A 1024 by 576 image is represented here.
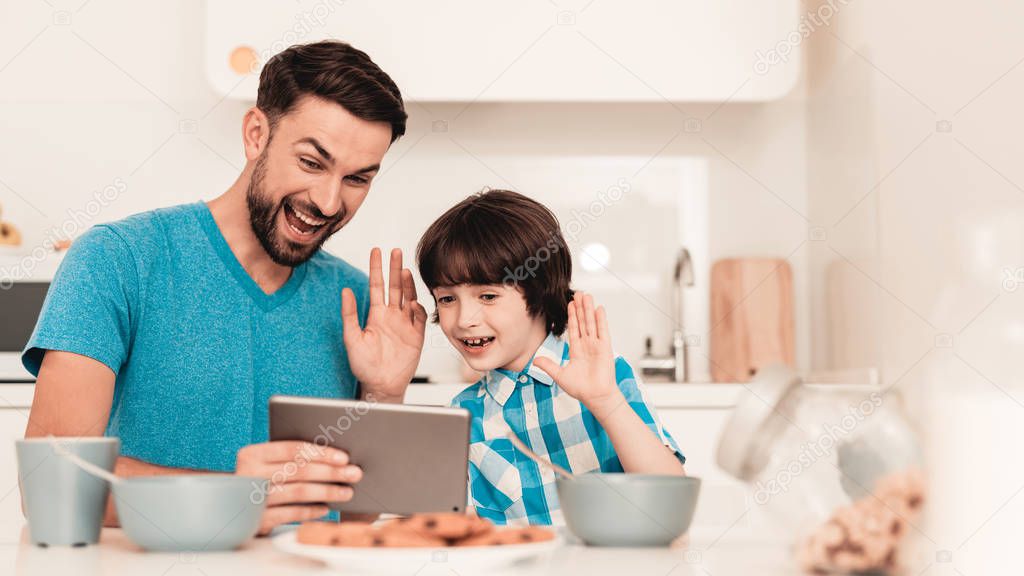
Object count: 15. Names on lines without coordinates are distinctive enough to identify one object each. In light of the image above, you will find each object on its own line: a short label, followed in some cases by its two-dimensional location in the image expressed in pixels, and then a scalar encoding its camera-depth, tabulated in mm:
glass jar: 611
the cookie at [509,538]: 798
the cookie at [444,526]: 783
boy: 1484
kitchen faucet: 2715
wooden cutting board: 2721
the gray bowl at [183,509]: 811
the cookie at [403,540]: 761
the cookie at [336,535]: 764
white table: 744
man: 1515
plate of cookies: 731
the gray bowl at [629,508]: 867
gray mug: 861
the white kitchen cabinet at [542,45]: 2531
